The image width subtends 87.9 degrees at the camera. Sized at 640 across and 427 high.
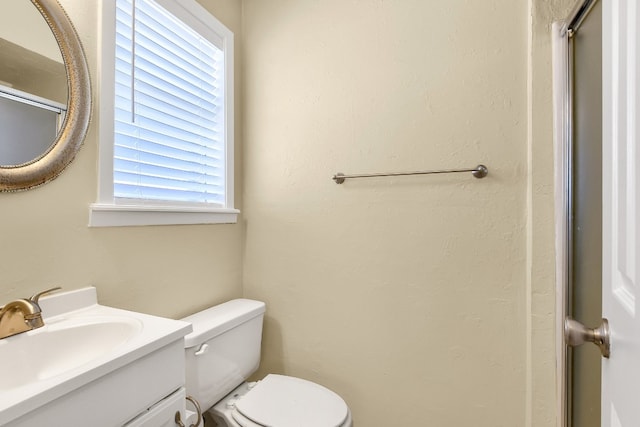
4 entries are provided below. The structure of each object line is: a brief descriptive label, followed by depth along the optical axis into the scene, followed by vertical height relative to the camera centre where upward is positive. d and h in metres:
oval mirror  0.90 +0.35
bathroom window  1.15 +0.41
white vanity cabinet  0.62 -0.35
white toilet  1.19 -0.72
